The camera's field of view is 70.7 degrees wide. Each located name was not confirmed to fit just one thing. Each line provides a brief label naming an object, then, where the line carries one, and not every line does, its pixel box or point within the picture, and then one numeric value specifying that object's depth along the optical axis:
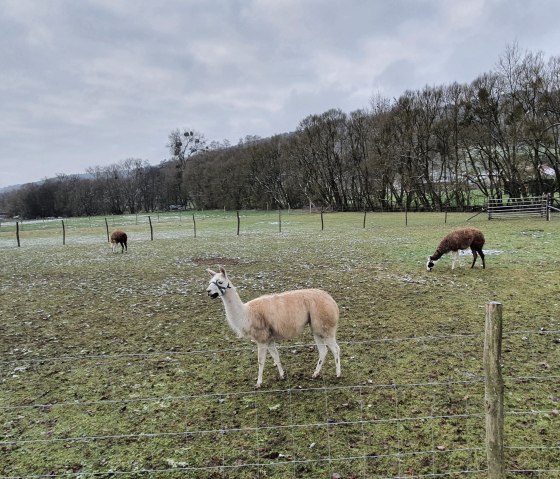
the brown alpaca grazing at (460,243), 13.15
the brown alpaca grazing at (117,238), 21.55
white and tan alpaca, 5.76
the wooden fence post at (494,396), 3.11
